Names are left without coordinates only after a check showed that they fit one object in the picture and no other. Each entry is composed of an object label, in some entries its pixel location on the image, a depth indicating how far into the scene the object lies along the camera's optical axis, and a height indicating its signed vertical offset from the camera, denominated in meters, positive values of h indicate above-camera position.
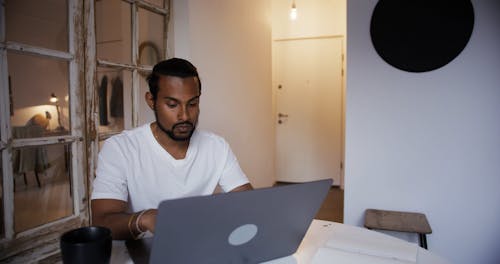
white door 4.65 +0.11
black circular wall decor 2.12 +0.56
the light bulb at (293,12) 4.36 +1.37
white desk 0.89 -0.38
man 1.19 -0.14
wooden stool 1.97 -0.66
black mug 0.68 -0.27
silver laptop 0.64 -0.24
